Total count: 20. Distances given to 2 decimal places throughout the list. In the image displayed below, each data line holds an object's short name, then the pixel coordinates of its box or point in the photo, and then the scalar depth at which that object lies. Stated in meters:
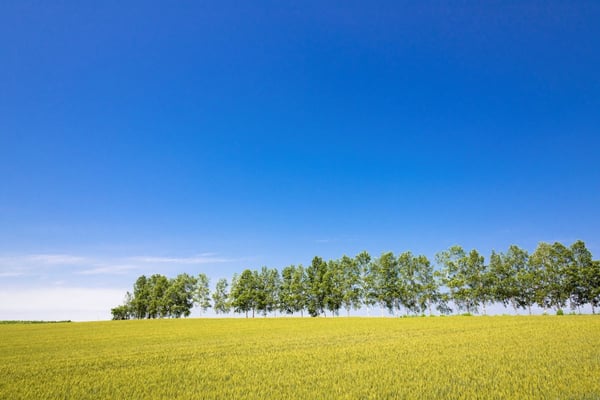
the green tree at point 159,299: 111.56
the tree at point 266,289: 99.19
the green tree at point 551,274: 70.62
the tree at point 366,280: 86.19
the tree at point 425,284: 82.44
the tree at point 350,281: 87.38
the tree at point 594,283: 66.81
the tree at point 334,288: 89.62
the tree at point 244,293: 99.25
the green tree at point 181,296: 109.69
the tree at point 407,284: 84.12
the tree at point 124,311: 131.12
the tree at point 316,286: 91.19
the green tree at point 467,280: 77.88
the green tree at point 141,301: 121.25
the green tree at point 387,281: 84.81
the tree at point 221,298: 106.42
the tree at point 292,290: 94.25
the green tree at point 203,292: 109.50
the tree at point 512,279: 75.00
